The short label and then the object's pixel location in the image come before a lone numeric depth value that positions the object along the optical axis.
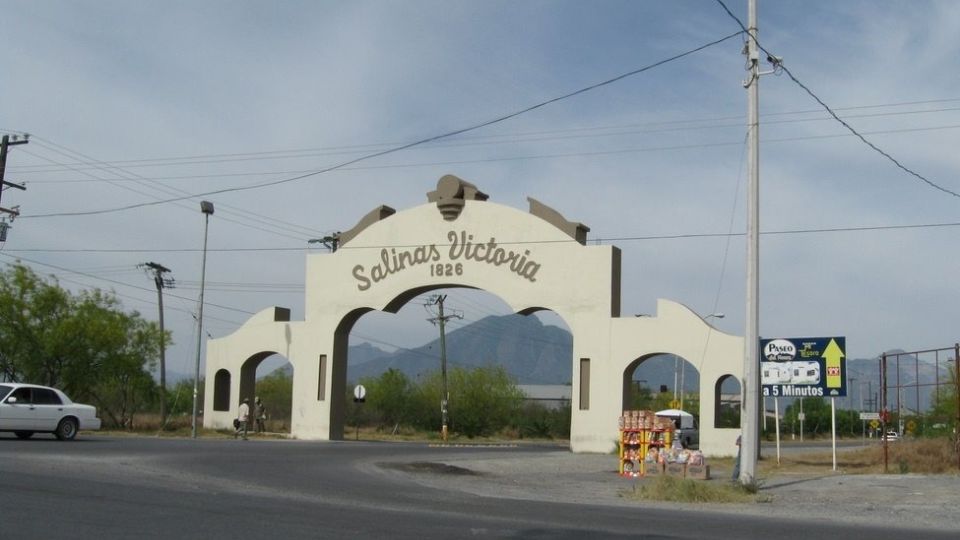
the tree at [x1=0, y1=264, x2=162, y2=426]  46.31
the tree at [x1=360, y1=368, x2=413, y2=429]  70.12
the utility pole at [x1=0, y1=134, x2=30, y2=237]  41.12
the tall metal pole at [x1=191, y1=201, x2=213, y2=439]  43.69
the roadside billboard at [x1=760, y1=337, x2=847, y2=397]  27.39
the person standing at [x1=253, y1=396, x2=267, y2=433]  44.22
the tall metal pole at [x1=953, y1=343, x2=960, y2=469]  25.58
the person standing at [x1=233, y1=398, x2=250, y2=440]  39.84
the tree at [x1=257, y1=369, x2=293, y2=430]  76.44
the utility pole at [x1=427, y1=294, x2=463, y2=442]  58.41
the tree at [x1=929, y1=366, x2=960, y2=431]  30.70
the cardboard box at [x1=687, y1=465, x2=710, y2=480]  23.44
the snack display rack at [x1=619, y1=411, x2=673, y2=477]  24.30
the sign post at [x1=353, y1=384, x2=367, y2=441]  44.94
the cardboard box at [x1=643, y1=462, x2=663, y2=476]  24.03
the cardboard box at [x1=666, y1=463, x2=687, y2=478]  23.72
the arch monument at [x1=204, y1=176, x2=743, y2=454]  34.50
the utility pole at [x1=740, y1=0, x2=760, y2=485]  20.66
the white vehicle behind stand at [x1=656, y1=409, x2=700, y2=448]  46.09
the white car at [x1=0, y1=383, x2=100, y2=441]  27.55
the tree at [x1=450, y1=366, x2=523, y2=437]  68.11
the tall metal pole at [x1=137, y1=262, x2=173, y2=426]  59.32
